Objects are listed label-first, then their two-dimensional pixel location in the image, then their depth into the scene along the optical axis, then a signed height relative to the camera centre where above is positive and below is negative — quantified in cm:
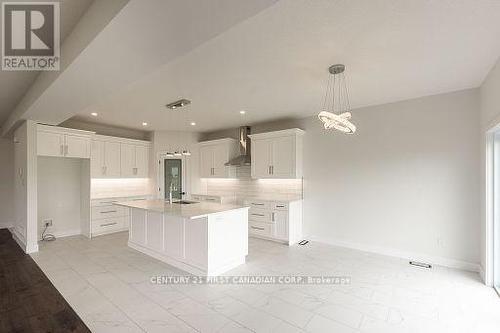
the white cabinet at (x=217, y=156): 653 +24
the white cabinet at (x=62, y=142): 491 +49
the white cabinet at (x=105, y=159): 578 +15
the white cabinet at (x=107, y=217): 561 -124
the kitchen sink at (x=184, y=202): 442 -69
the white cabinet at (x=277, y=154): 529 +24
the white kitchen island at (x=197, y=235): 342 -109
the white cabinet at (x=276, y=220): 504 -119
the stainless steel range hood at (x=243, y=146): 627 +49
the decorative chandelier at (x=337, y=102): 263 +111
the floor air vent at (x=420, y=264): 384 -158
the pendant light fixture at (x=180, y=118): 427 +105
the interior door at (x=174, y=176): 700 -32
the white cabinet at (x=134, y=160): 638 +14
